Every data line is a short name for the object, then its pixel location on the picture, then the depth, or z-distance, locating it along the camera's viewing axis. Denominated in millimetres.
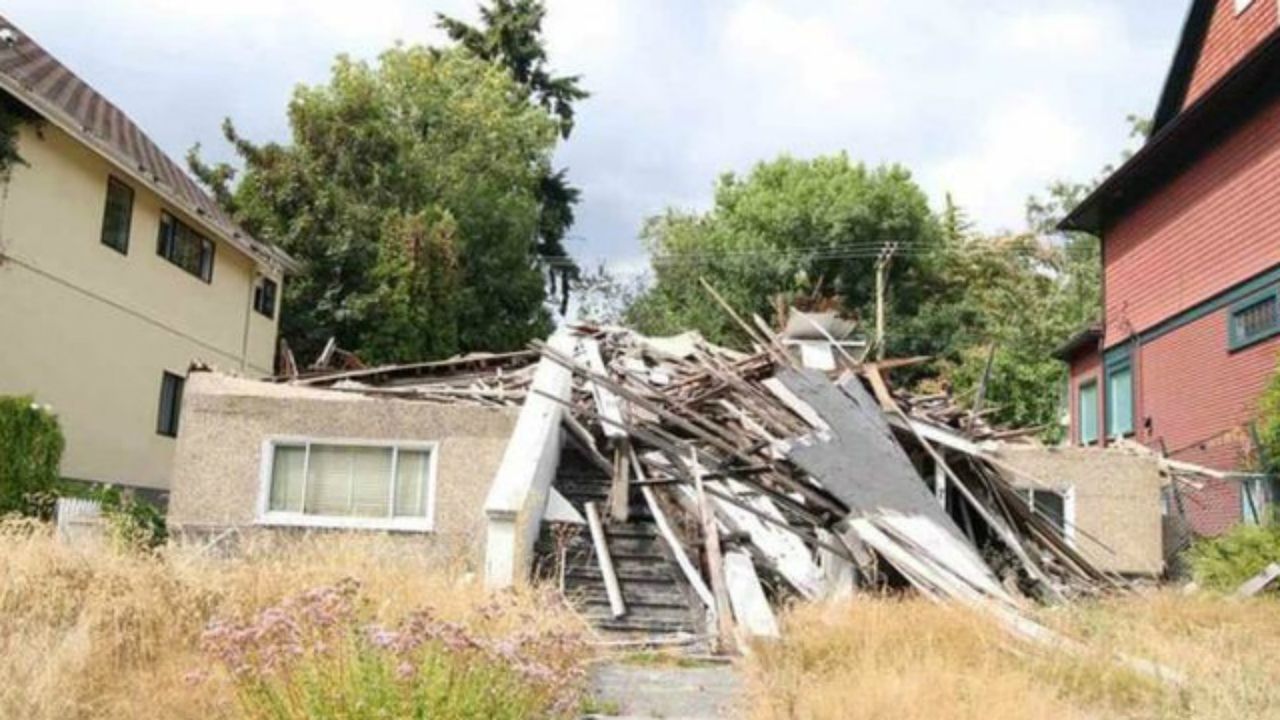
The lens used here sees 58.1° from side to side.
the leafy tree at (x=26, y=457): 13492
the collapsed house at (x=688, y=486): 9266
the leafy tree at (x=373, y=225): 26656
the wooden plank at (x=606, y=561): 8766
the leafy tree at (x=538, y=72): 39500
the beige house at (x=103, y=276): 16172
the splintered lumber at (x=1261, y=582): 10625
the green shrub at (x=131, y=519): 9656
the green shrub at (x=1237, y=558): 11430
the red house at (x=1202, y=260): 15453
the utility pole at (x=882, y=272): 31688
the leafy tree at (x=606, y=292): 41938
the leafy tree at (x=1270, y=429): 13422
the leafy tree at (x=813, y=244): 36812
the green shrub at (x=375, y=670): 4375
